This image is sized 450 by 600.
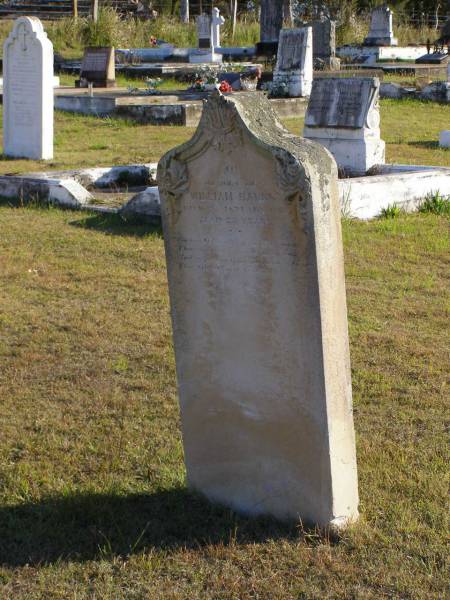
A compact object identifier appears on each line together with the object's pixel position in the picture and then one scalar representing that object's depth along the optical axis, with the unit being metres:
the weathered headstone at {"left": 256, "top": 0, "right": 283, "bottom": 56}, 28.25
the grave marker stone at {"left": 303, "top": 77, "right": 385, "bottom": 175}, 11.38
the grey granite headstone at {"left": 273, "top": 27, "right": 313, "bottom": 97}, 19.70
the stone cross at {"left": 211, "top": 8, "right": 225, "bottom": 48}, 32.31
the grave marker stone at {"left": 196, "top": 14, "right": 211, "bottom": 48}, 33.05
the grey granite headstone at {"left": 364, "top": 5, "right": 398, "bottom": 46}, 34.59
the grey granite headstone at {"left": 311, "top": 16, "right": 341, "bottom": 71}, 26.94
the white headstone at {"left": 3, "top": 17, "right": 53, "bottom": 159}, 12.47
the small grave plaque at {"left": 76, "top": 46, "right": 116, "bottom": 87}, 22.75
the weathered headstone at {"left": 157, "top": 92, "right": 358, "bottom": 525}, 3.30
